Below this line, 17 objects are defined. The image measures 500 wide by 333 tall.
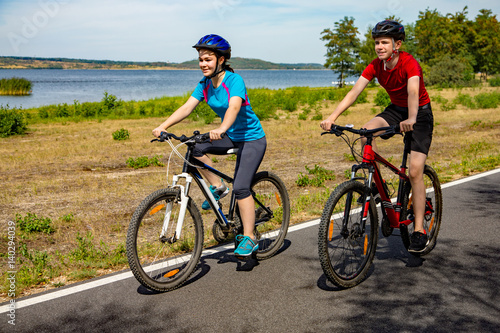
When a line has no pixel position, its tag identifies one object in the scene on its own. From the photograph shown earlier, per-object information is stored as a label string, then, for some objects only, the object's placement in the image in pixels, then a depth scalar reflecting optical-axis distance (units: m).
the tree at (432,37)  64.93
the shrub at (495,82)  49.47
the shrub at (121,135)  16.09
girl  4.37
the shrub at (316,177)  8.77
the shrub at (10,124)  17.08
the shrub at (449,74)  51.56
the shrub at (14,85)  49.81
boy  4.36
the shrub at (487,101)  24.22
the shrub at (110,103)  27.53
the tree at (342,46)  74.12
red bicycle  3.96
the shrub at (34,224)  6.09
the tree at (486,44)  68.69
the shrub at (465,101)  24.46
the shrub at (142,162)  11.15
